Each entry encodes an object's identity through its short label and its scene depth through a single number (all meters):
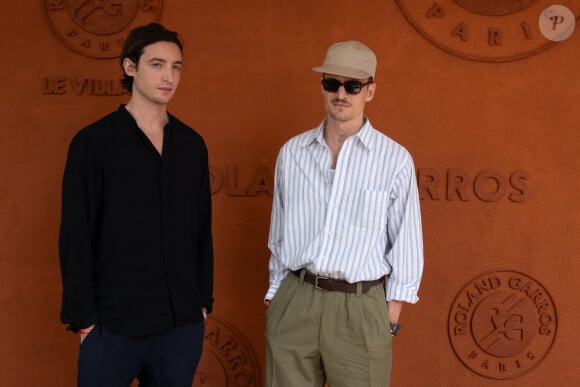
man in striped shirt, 2.67
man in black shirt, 2.44
